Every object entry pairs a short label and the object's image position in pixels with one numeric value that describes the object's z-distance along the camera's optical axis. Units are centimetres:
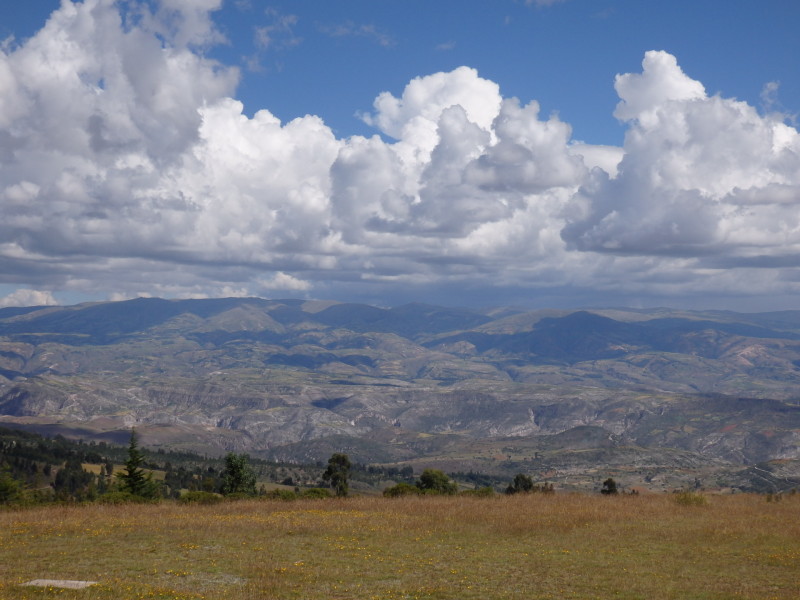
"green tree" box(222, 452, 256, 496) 8238
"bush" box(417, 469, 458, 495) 8175
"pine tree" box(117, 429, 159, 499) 8169
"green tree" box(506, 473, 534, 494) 8265
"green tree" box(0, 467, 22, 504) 7871
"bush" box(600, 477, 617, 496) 8531
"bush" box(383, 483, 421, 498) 6512
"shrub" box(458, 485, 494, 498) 5921
